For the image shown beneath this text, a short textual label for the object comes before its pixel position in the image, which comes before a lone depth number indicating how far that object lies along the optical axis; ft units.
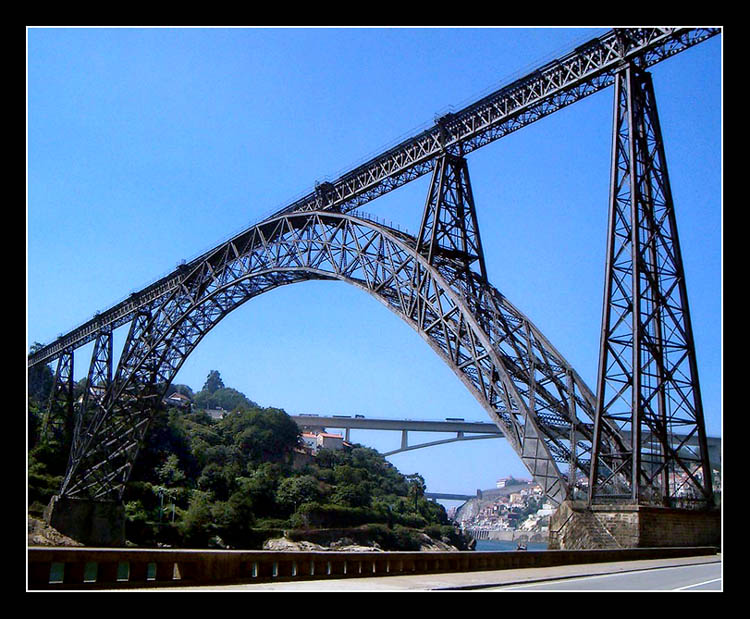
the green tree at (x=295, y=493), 269.52
